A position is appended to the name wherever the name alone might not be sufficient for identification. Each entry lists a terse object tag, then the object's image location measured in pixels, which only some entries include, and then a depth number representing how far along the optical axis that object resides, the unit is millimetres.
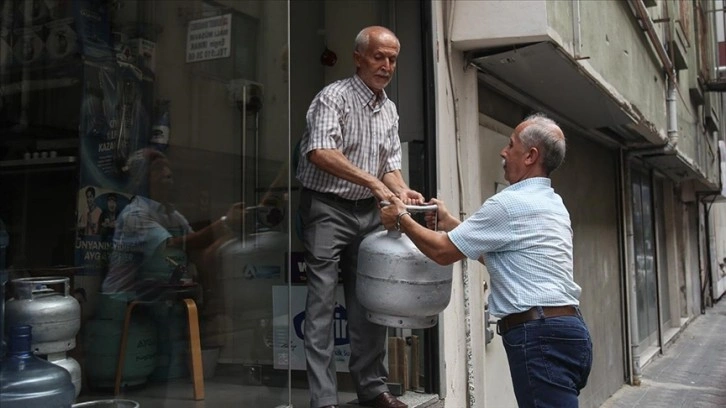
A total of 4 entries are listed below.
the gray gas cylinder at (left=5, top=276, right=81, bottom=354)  2688
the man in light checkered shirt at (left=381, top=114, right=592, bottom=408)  2664
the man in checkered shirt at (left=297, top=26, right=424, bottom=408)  3223
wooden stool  3764
